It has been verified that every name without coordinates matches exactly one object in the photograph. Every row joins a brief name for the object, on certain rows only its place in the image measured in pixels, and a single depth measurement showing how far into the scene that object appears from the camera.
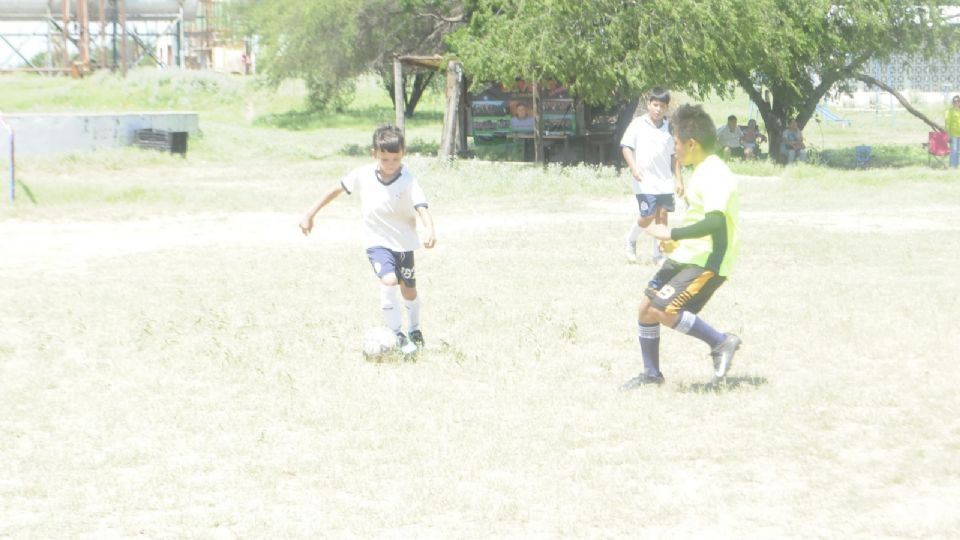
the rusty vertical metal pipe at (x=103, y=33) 54.20
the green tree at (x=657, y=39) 25.23
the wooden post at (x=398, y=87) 30.28
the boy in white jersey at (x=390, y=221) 9.29
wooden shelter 29.69
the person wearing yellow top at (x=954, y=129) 28.38
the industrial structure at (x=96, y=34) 54.97
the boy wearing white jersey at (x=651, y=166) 13.08
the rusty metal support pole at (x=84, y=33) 54.09
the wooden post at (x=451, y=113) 29.62
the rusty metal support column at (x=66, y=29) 54.66
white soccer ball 9.26
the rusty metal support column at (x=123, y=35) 53.66
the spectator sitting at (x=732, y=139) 32.03
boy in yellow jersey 7.87
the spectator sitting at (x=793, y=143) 30.53
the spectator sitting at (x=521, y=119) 30.09
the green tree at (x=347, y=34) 36.03
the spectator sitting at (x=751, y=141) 31.42
